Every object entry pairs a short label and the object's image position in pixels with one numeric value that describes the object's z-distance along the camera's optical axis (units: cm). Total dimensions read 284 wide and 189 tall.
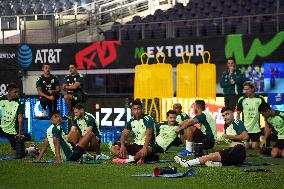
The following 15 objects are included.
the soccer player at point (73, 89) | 2481
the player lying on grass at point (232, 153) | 1706
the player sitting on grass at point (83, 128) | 1970
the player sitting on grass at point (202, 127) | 1983
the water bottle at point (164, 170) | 1512
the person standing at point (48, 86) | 2508
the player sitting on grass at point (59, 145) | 1820
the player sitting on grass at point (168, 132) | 2059
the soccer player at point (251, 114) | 2320
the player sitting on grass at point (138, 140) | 1795
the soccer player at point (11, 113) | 2131
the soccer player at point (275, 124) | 1981
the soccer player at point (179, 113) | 2288
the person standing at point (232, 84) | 2427
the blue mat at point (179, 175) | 1499
